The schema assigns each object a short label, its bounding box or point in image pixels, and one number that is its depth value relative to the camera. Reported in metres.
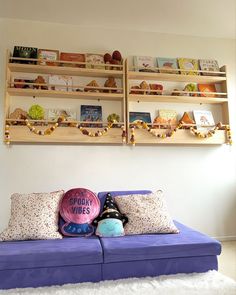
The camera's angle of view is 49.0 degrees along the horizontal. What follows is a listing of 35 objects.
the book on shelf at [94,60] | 2.91
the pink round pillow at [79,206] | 2.06
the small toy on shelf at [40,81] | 2.75
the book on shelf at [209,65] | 3.22
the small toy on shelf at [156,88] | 3.00
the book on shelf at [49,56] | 2.79
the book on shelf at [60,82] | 2.81
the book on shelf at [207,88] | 3.13
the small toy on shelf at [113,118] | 2.89
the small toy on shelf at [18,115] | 2.67
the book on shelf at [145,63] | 3.02
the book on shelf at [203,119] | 3.08
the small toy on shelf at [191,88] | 3.12
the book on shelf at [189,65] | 3.13
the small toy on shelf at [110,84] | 2.89
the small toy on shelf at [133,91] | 2.94
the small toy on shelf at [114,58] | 2.94
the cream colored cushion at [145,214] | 2.04
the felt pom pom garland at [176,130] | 2.87
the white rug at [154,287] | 1.57
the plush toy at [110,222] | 1.97
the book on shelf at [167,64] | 3.05
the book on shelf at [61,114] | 2.84
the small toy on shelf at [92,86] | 2.83
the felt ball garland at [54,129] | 2.62
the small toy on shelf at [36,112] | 2.73
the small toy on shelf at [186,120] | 2.99
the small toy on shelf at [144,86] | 2.96
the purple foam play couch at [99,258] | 1.61
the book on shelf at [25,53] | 2.76
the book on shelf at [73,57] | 2.92
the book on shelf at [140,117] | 2.98
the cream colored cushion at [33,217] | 1.89
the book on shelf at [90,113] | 2.89
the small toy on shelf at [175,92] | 3.02
